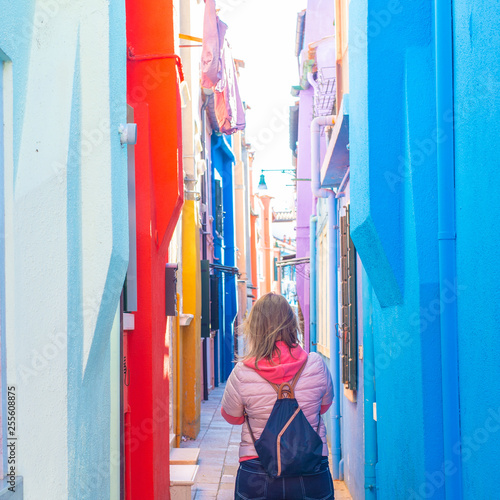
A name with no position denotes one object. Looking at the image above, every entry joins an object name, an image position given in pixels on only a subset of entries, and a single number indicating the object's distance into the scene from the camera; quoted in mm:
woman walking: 3002
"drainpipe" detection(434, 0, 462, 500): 2953
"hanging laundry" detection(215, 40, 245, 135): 12031
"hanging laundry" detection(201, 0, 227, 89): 9220
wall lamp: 21234
